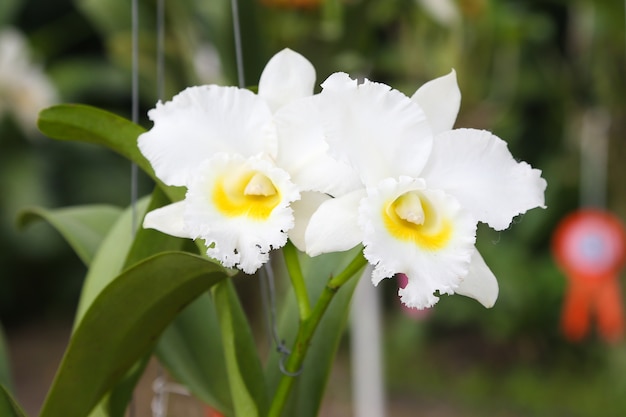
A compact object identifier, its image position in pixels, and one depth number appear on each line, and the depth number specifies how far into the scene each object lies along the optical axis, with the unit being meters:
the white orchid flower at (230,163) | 0.69
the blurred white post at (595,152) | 2.68
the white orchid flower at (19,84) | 2.53
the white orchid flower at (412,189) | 0.67
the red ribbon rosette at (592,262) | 1.99
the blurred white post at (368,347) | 1.76
